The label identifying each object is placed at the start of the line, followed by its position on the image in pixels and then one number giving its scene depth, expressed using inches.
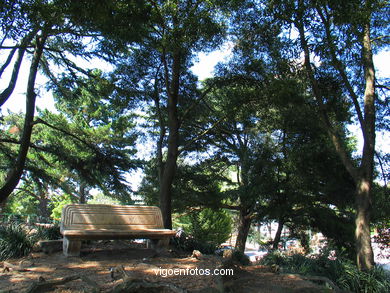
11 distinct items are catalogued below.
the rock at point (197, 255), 243.6
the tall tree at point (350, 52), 252.2
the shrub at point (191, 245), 306.8
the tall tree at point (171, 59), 307.6
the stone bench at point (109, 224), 238.2
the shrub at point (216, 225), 946.1
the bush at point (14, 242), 252.7
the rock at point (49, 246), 257.0
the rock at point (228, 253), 254.2
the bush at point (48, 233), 299.1
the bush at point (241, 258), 265.1
